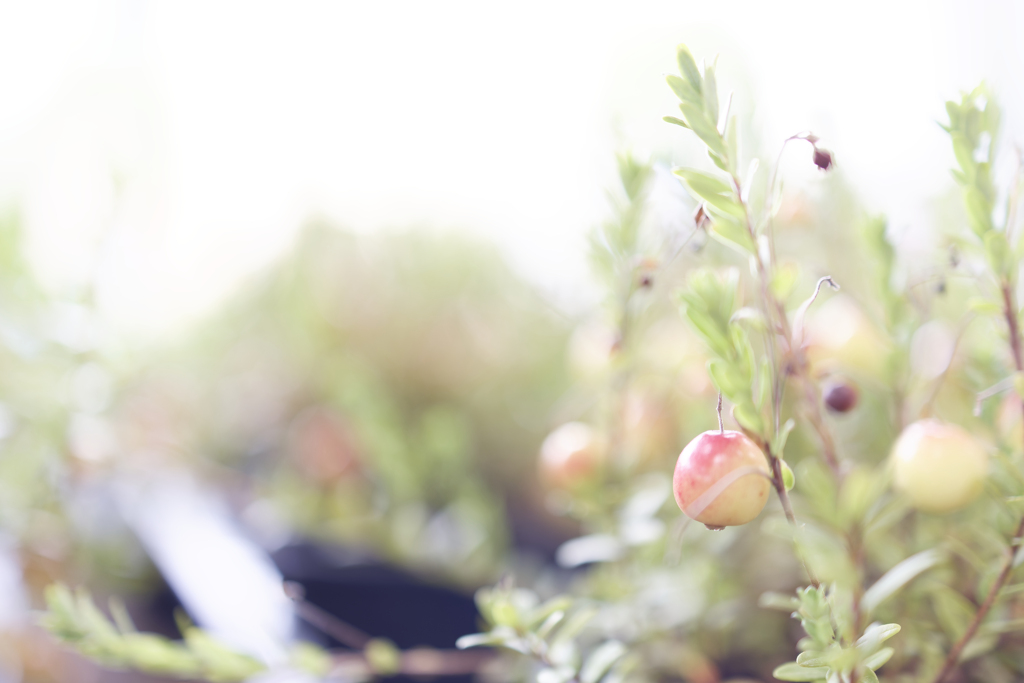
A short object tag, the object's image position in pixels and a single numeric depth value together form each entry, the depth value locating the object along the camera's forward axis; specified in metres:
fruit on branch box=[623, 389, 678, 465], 0.34
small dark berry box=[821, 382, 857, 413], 0.22
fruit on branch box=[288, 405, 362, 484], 0.58
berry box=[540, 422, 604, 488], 0.30
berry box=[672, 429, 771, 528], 0.16
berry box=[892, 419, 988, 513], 0.20
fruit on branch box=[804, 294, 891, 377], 0.29
